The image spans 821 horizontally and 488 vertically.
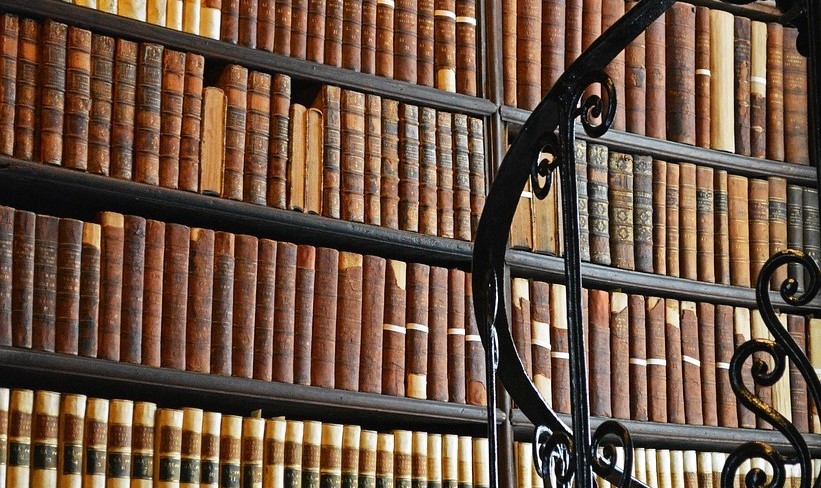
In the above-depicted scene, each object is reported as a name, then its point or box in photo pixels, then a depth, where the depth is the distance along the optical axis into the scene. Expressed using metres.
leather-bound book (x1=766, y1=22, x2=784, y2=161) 3.09
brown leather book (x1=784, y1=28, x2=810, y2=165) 3.12
